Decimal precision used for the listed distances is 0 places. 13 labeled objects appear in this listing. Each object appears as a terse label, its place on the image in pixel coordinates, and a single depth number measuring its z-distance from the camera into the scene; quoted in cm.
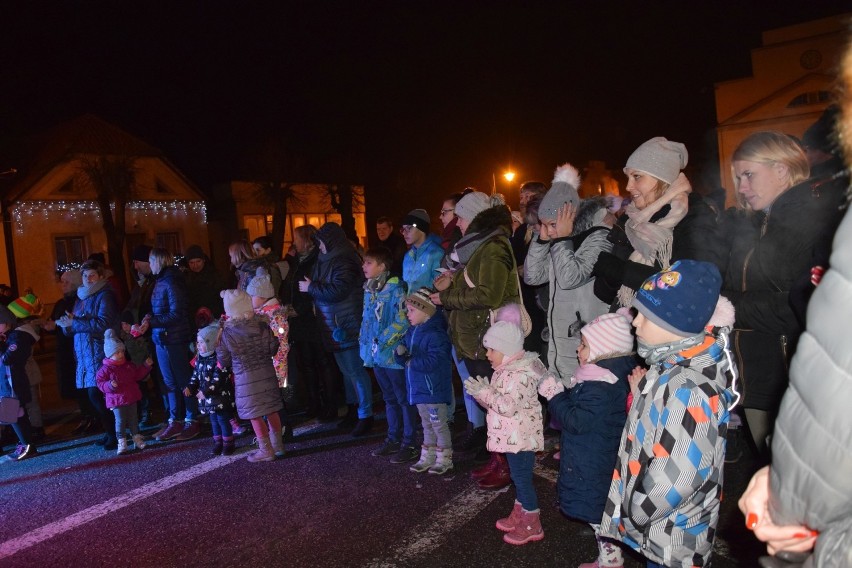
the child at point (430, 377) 520
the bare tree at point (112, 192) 2988
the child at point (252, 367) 578
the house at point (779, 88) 3412
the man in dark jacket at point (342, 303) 655
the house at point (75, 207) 2823
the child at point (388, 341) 577
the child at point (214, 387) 604
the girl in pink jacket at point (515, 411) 398
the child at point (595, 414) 329
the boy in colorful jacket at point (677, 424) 253
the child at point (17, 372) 669
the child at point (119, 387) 647
